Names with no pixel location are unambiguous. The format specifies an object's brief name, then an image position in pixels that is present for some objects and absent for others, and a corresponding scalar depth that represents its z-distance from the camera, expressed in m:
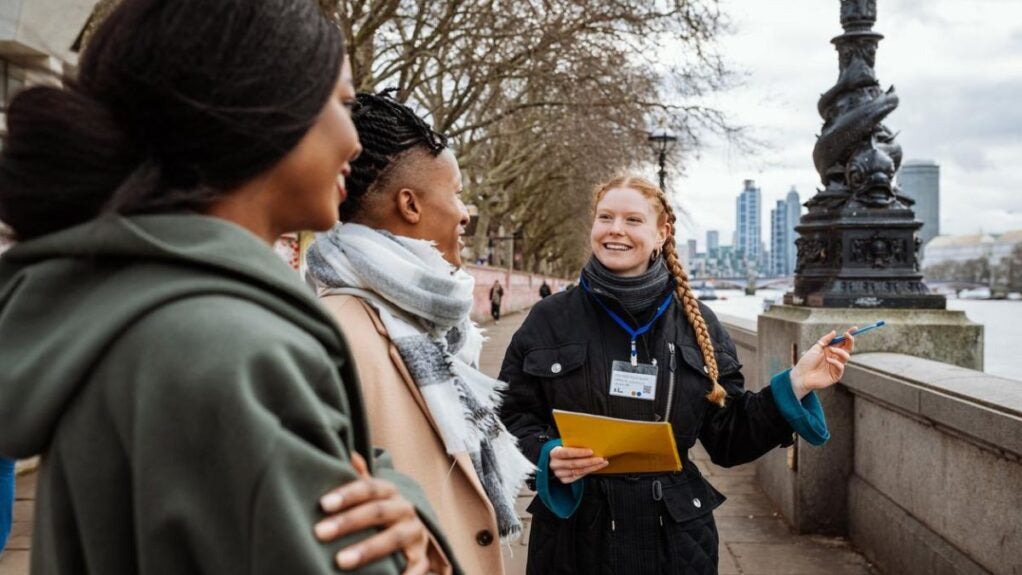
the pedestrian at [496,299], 31.98
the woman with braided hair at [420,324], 1.77
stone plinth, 5.01
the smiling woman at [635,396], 2.60
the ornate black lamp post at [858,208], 5.31
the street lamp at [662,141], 15.98
